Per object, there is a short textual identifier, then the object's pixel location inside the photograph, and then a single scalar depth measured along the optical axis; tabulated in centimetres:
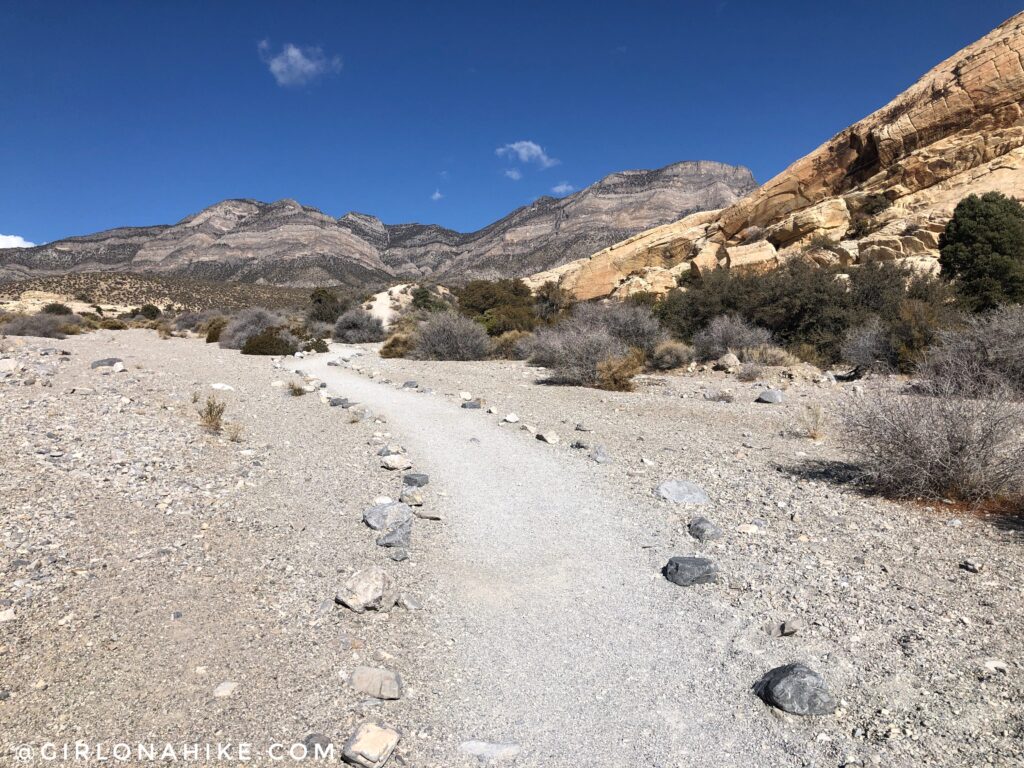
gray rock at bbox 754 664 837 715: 239
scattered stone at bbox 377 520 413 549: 420
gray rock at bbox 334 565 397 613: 332
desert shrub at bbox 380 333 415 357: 2084
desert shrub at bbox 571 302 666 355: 1711
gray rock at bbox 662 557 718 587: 362
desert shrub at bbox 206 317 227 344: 2491
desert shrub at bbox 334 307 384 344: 2850
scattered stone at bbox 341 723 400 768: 216
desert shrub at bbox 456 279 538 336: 2394
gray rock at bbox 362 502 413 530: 454
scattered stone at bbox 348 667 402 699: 258
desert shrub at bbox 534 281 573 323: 2861
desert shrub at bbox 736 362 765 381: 1290
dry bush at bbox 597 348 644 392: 1219
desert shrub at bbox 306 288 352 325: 3400
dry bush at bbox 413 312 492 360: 1958
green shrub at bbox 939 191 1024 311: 1605
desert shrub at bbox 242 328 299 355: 1980
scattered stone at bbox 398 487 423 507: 509
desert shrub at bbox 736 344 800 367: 1416
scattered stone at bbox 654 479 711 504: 511
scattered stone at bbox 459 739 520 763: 224
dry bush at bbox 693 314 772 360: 1562
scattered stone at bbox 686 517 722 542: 429
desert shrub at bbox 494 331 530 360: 1923
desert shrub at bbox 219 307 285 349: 2239
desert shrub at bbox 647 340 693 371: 1583
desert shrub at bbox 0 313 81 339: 2134
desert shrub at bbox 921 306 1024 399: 863
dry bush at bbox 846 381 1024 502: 449
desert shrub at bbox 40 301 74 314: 3344
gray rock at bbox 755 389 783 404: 1005
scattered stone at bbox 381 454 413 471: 618
